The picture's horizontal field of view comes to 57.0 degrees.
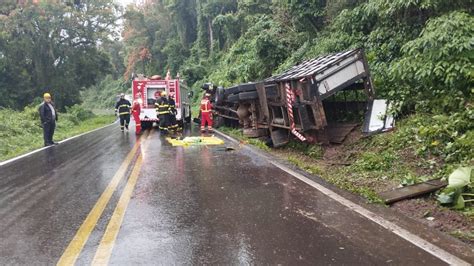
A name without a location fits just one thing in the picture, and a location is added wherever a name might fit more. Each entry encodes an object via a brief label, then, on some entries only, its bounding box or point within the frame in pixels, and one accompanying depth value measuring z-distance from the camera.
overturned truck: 9.90
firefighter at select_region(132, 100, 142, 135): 17.53
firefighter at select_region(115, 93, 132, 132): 18.23
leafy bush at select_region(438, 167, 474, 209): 5.47
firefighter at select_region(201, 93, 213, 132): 17.64
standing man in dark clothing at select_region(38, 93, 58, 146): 13.30
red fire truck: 19.34
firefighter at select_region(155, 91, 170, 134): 16.39
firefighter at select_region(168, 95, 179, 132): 16.84
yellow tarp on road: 12.94
